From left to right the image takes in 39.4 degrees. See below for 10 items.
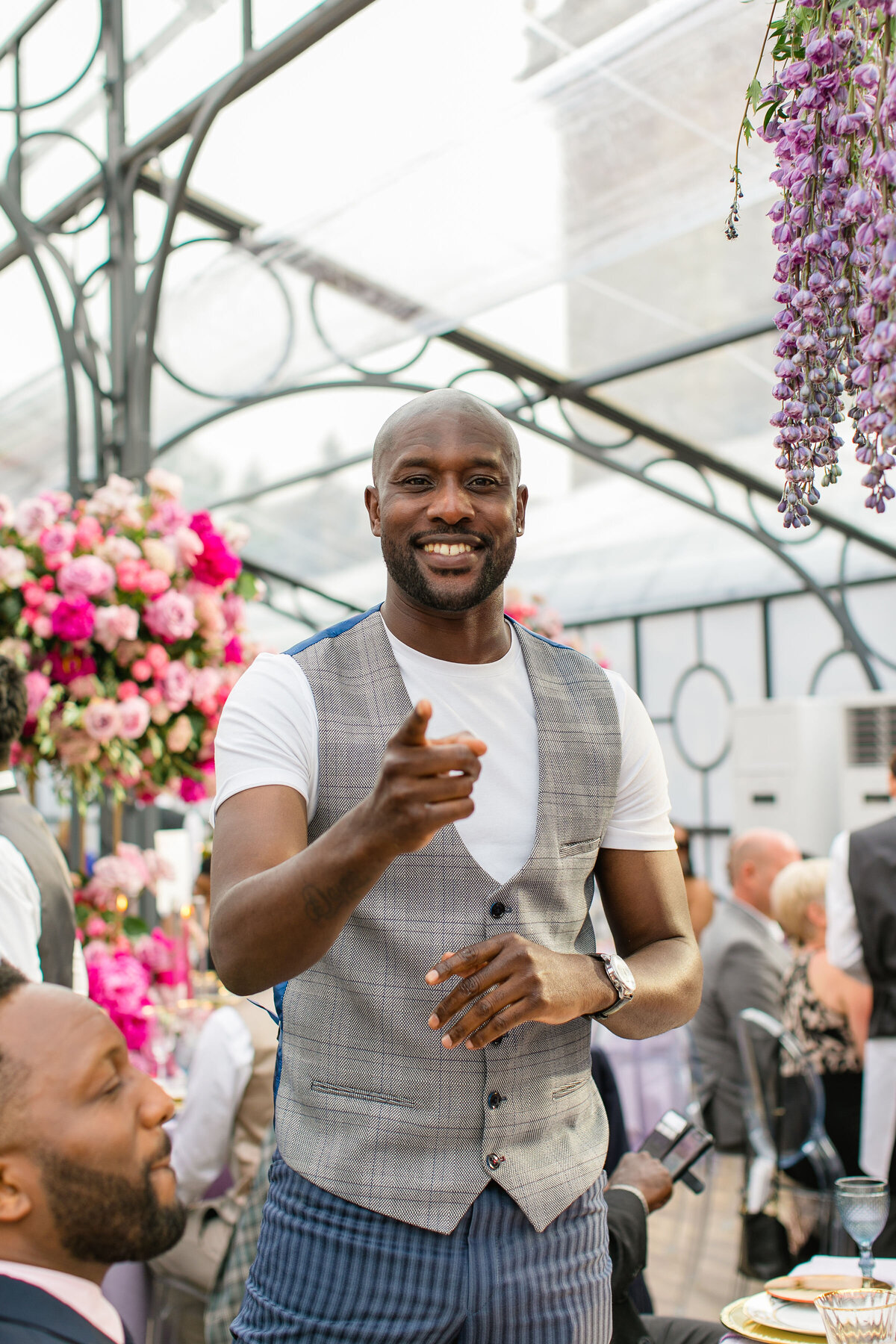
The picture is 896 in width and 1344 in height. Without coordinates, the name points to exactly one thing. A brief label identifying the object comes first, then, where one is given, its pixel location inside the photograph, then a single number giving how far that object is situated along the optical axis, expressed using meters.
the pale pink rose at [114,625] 2.78
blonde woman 3.79
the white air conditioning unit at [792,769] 7.36
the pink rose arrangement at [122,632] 2.78
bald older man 4.49
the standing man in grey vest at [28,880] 2.25
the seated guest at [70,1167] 1.11
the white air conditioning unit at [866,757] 7.11
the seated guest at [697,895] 5.39
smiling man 1.23
